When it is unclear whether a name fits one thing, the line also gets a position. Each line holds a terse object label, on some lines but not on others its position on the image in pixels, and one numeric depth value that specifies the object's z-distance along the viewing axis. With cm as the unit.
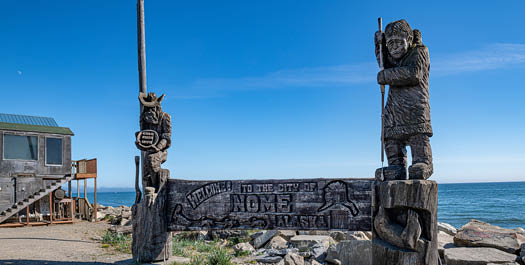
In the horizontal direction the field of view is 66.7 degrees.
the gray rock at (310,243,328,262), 971
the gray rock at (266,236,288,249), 1095
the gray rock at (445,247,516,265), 862
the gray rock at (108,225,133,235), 1370
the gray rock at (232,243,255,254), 1044
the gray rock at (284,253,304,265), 865
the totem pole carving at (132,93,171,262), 743
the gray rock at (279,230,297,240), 1177
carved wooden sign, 669
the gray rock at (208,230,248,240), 1272
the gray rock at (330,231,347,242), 1209
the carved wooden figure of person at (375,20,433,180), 473
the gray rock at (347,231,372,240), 1115
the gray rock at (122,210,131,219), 1770
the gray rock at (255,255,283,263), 948
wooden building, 1830
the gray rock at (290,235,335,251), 1073
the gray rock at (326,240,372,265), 869
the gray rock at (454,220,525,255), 968
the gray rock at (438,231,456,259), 945
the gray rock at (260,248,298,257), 995
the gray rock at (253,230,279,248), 1144
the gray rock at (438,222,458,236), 1462
